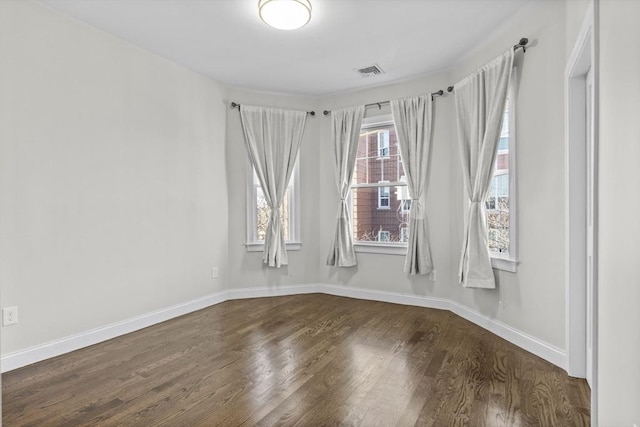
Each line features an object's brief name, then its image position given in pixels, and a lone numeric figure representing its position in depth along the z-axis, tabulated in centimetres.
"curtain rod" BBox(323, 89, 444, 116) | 383
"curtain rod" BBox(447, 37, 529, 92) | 269
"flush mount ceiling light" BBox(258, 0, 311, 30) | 243
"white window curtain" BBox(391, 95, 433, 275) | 384
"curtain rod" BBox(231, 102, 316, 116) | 428
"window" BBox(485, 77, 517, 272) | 289
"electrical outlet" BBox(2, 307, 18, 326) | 238
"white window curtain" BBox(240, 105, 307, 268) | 433
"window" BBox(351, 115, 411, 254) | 420
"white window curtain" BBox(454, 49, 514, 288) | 294
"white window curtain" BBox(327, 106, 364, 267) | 434
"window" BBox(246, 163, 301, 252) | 443
